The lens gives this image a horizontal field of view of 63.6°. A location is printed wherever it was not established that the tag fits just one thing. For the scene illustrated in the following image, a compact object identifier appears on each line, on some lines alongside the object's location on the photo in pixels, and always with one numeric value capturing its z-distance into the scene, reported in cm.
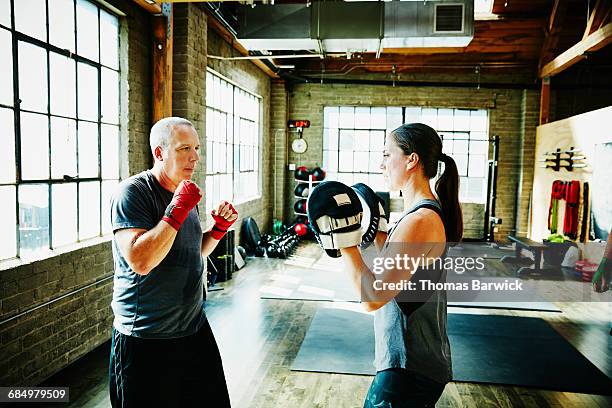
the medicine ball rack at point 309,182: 971
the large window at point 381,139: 1043
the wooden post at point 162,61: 488
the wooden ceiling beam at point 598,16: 697
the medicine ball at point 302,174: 1019
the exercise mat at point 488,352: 367
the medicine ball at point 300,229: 991
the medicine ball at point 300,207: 1010
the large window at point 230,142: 688
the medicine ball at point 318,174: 1004
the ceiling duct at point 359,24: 544
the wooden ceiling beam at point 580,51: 662
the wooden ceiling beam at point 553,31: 834
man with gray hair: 190
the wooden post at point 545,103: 952
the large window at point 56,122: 319
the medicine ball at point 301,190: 1008
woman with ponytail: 143
